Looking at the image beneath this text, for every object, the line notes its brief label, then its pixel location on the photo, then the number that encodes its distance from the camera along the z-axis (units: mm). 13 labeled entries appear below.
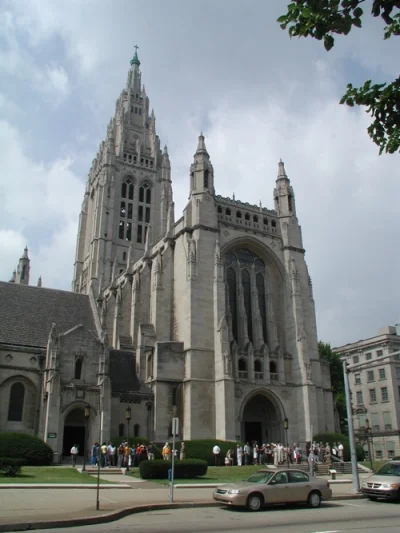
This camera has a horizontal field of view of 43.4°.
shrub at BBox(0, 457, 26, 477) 23203
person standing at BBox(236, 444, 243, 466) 33188
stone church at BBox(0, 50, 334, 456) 35438
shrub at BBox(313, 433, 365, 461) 39281
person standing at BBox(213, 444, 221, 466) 33116
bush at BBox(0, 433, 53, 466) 28344
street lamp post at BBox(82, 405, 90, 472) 27331
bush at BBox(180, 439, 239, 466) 33759
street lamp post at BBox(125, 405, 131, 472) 31141
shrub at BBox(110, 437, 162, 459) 32688
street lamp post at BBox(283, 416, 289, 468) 31431
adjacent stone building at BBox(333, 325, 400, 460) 62688
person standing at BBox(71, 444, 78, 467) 30516
